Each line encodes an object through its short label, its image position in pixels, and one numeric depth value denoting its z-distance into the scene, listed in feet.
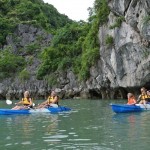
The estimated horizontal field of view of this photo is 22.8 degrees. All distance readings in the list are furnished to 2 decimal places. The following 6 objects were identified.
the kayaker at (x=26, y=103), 65.96
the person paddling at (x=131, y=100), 68.14
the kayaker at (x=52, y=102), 69.21
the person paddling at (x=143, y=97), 70.77
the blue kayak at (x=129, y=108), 61.72
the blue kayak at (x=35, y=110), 63.73
